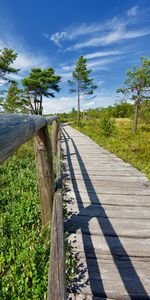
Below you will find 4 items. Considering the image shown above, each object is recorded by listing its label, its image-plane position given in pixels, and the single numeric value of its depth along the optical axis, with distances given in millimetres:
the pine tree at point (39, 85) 46462
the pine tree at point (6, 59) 26088
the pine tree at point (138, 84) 20359
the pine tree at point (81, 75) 33750
